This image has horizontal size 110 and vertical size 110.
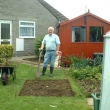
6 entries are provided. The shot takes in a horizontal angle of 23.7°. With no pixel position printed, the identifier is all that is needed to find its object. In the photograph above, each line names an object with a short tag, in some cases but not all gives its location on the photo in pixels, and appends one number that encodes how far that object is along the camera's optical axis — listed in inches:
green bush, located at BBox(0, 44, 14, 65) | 522.8
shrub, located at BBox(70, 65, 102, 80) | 373.4
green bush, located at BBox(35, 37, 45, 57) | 631.2
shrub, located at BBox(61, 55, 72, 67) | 497.7
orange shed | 516.4
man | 387.2
